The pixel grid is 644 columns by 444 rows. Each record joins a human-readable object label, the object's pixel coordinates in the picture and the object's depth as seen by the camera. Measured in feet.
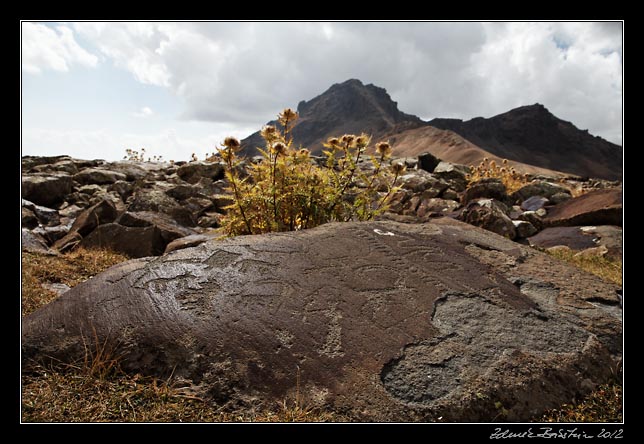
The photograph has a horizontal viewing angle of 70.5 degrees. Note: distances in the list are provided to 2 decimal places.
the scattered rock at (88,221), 16.12
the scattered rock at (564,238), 19.71
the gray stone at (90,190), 25.21
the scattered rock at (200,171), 30.58
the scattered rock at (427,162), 52.43
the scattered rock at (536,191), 32.30
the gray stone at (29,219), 18.04
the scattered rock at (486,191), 28.86
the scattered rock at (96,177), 28.04
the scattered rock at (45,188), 22.89
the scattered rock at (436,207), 26.07
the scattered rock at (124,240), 15.52
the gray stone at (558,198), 29.24
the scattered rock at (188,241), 14.91
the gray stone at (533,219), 23.24
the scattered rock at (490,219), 20.66
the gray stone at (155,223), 16.43
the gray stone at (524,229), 21.68
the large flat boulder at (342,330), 6.42
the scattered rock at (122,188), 25.55
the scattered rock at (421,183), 33.49
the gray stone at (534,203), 28.26
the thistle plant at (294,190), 11.48
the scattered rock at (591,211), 21.44
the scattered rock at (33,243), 14.10
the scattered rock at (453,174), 38.73
